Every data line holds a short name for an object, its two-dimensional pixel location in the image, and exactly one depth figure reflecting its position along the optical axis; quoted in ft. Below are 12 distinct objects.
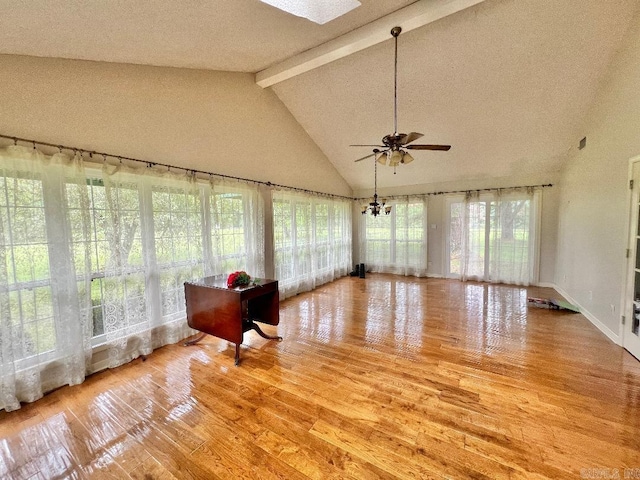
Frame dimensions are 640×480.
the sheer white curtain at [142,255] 8.09
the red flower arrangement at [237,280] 8.75
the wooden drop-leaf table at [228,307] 8.36
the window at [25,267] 6.32
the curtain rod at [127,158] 6.70
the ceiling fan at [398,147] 7.57
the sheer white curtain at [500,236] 17.49
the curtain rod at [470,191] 17.10
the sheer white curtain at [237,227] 11.32
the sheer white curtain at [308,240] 15.33
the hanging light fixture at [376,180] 8.63
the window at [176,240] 9.37
